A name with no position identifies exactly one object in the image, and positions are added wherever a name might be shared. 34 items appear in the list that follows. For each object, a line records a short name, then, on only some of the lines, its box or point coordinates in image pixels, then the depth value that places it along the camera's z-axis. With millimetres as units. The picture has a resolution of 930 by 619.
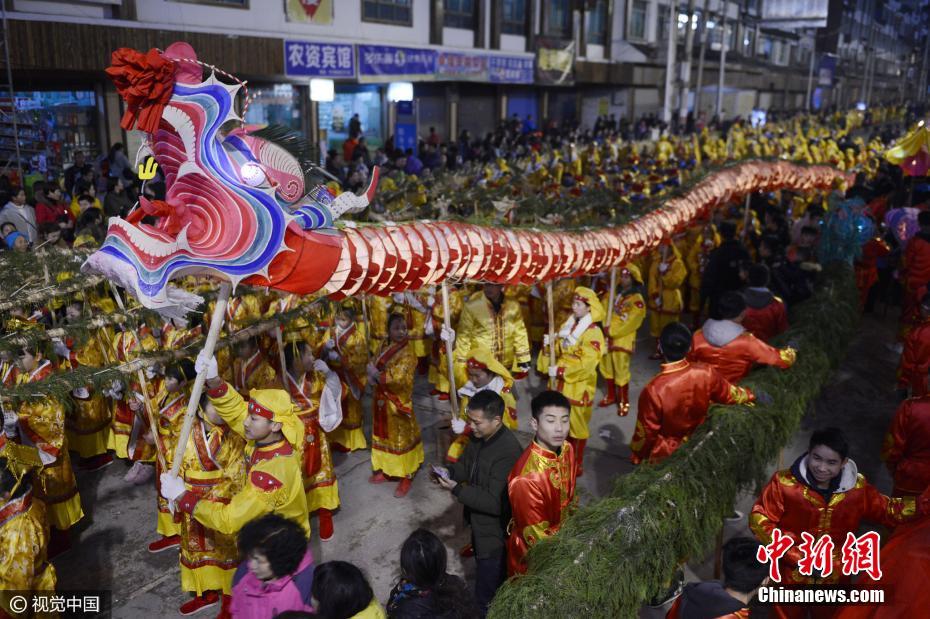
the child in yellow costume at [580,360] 6051
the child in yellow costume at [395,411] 5730
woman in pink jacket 2947
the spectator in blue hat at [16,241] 6645
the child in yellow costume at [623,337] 7172
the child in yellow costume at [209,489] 4305
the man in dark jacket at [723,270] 7770
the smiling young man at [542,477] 3533
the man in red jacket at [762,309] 6617
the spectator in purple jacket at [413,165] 15186
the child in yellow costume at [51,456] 4781
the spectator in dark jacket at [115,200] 9625
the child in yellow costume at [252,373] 5684
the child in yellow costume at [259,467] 3727
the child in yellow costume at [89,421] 5832
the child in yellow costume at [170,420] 4750
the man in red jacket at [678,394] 4609
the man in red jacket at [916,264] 8141
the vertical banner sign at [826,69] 49550
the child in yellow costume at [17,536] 3541
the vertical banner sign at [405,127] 20203
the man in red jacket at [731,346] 5051
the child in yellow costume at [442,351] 7496
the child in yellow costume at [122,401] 5500
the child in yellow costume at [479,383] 4980
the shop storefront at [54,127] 11625
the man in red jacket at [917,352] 5570
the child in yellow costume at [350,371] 6418
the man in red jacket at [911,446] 4355
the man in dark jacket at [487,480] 3838
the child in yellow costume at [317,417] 5156
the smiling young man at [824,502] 3572
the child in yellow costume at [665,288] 8781
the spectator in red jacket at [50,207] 8992
